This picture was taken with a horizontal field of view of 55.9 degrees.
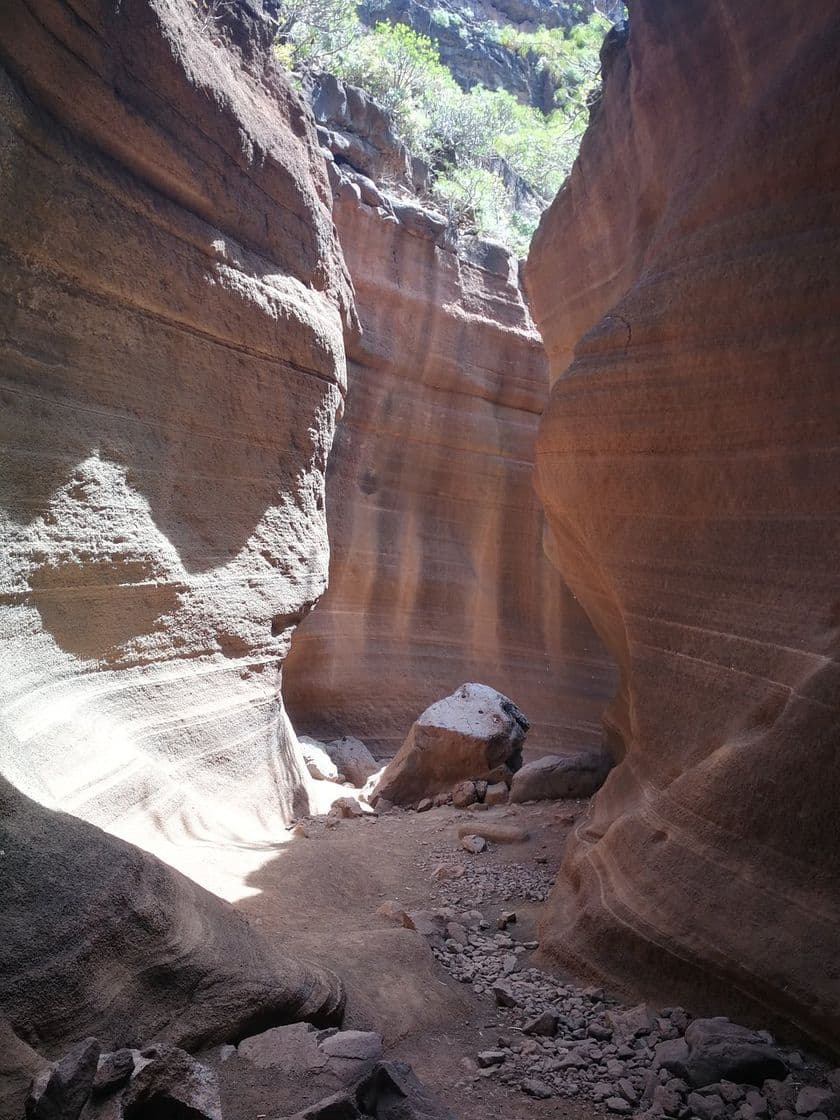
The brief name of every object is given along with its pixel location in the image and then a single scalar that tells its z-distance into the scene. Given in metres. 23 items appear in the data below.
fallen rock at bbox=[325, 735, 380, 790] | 8.64
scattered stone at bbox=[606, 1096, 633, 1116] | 2.26
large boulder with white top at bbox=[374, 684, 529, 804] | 6.77
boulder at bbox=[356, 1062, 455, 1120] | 1.98
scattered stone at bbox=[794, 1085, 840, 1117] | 2.12
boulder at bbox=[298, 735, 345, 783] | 8.02
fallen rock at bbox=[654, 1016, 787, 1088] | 2.31
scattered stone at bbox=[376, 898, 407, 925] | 3.75
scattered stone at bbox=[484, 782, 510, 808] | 6.21
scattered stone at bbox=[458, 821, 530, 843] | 5.11
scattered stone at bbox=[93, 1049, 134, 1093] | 1.74
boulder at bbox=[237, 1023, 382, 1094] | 2.05
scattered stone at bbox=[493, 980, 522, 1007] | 2.97
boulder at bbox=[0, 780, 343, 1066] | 1.94
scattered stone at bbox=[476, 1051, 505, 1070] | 2.52
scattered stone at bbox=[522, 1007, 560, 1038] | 2.73
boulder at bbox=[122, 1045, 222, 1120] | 1.74
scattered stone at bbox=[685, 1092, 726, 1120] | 2.17
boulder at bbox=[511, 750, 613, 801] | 6.05
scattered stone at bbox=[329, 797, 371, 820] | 6.11
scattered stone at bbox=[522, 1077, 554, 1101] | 2.34
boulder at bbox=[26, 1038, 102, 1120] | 1.65
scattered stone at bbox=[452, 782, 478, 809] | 6.26
